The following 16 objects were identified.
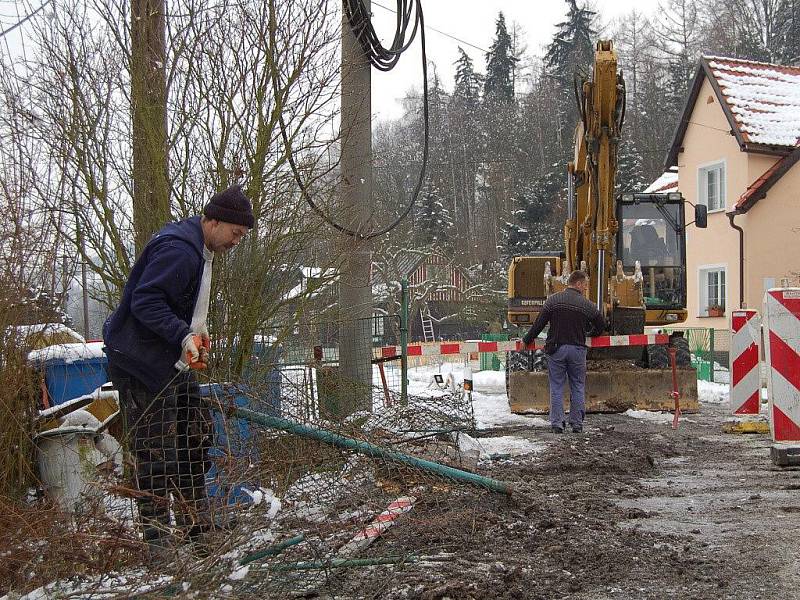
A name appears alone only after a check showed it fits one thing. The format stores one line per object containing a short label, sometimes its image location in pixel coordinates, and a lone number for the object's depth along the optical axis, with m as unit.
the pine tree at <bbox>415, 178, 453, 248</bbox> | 51.44
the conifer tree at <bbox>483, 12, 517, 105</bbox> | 59.72
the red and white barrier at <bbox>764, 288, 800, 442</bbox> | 8.27
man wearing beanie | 4.69
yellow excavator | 13.31
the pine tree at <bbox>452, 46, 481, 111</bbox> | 62.91
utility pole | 8.41
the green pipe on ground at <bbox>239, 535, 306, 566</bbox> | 4.19
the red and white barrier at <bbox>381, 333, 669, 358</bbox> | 12.50
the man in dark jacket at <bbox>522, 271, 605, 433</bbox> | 11.30
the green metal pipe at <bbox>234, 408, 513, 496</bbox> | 5.07
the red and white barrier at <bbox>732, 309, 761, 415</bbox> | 11.97
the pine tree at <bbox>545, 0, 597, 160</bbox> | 54.22
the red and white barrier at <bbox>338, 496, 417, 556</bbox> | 5.12
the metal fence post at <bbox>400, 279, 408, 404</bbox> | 10.99
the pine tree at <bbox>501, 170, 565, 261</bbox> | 45.78
